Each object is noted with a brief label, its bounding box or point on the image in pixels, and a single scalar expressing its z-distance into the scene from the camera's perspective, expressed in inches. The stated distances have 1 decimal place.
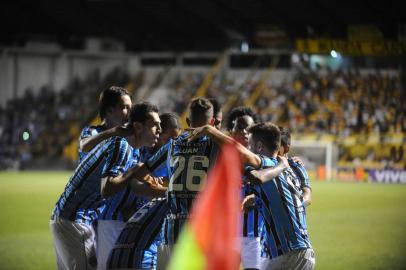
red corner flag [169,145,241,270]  294.2
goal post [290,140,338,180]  2743.6
